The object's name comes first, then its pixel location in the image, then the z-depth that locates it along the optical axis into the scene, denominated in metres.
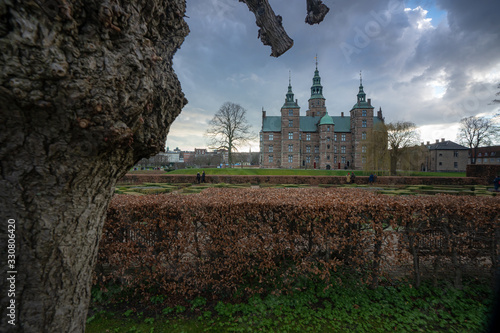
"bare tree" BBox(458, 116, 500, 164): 46.03
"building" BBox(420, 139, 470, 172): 59.41
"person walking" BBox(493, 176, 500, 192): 16.50
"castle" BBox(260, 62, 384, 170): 53.62
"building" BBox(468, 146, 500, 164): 63.22
